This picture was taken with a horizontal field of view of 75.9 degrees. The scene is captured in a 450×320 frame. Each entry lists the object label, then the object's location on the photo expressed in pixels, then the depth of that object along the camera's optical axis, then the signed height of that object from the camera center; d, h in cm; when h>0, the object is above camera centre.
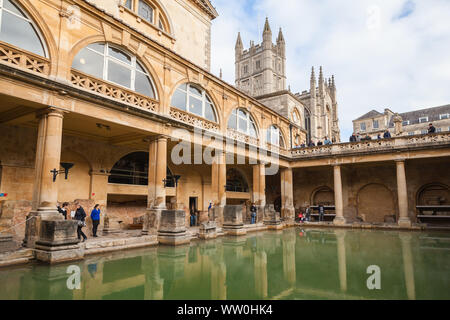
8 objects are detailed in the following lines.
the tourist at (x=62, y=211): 978 -40
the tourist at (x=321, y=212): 2361 -105
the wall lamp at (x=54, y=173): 886 +80
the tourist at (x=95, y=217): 1130 -69
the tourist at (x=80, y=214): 1031 -53
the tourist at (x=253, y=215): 1901 -104
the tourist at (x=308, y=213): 2378 -116
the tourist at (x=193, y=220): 1936 -140
